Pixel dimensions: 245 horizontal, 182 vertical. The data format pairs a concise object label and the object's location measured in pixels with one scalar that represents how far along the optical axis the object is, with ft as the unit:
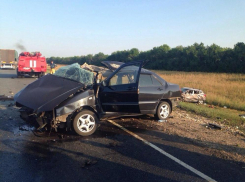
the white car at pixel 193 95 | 50.21
